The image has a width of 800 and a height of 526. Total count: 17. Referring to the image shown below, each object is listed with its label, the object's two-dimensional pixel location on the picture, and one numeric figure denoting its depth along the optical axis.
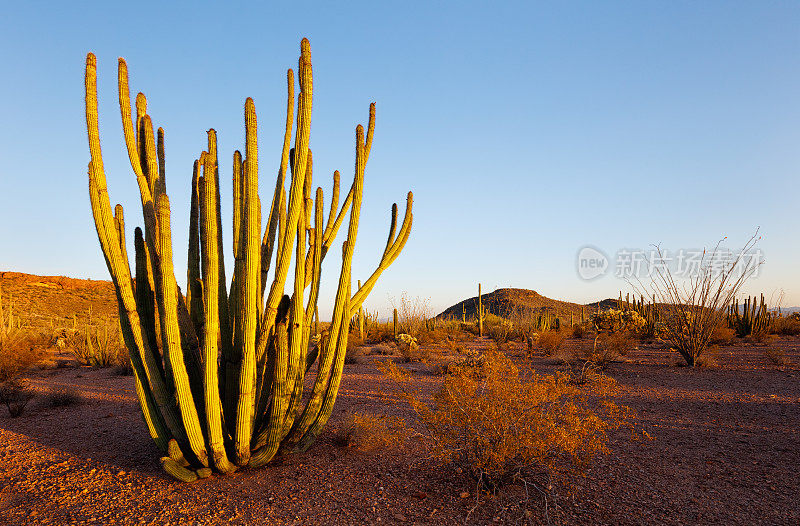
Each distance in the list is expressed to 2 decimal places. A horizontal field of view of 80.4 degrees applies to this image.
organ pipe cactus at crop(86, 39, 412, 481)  3.87
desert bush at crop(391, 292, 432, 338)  20.69
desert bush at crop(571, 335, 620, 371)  11.24
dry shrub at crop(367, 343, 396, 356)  15.44
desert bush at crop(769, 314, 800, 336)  20.12
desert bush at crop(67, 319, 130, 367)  13.23
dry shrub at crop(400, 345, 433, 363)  13.41
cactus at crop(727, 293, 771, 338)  18.33
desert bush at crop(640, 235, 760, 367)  11.03
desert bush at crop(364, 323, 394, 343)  20.11
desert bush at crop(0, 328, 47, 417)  7.61
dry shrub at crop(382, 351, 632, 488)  3.79
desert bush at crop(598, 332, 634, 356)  12.48
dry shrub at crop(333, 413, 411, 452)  4.89
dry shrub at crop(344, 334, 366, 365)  12.98
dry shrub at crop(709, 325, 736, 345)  15.58
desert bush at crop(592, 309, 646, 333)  18.11
